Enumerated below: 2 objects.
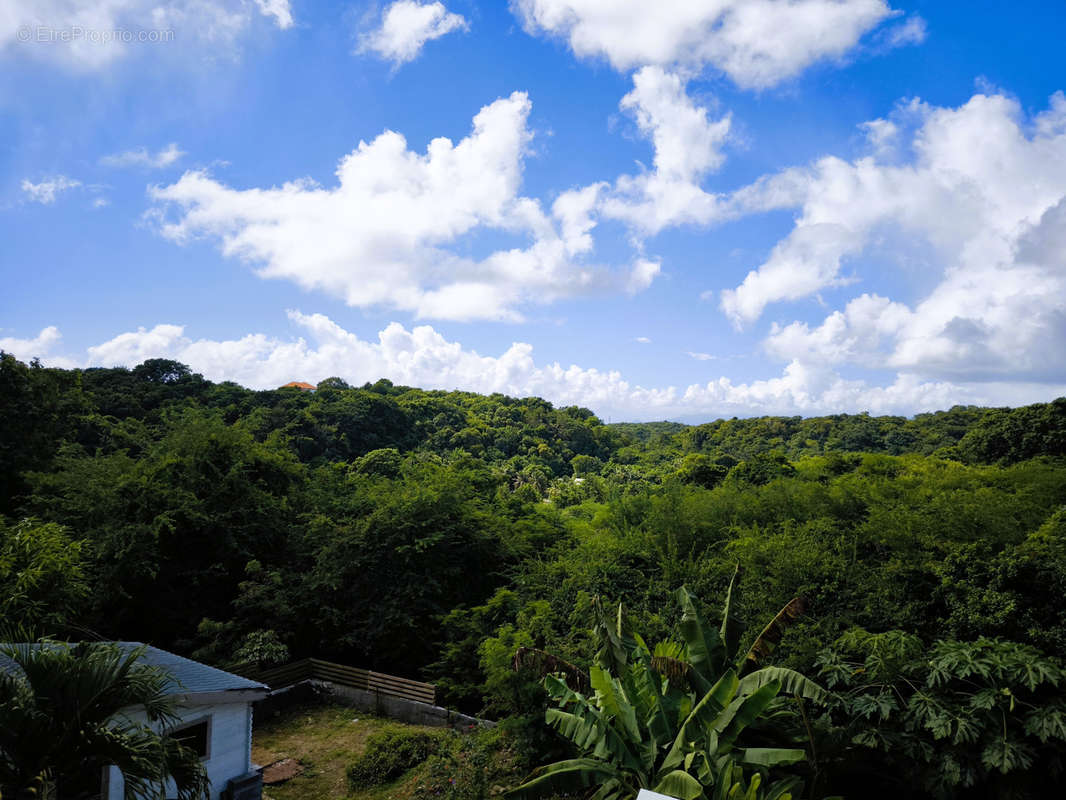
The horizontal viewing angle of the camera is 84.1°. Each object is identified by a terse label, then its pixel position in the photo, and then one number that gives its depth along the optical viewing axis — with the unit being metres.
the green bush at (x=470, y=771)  9.16
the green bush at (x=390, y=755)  10.69
